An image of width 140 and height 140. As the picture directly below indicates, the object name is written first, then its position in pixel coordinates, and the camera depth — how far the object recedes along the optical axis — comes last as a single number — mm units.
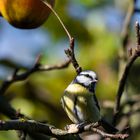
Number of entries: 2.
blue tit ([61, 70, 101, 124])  4625
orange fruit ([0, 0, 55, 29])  4852
